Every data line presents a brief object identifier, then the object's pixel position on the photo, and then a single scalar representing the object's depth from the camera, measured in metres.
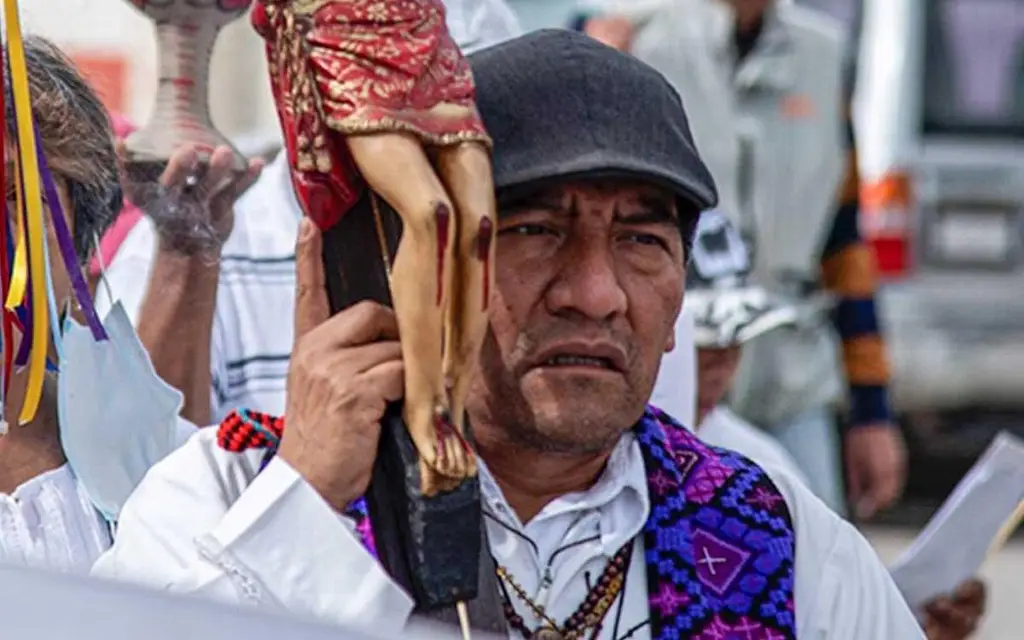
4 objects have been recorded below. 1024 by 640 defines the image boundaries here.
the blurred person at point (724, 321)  10.74
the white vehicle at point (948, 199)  21.78
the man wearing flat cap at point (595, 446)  5.99
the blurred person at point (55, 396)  6.37
